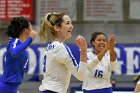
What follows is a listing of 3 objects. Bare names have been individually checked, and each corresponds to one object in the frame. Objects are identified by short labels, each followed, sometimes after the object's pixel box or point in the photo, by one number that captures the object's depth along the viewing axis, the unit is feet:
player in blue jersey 28.84
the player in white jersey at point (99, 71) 32.49
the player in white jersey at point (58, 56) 21.99
